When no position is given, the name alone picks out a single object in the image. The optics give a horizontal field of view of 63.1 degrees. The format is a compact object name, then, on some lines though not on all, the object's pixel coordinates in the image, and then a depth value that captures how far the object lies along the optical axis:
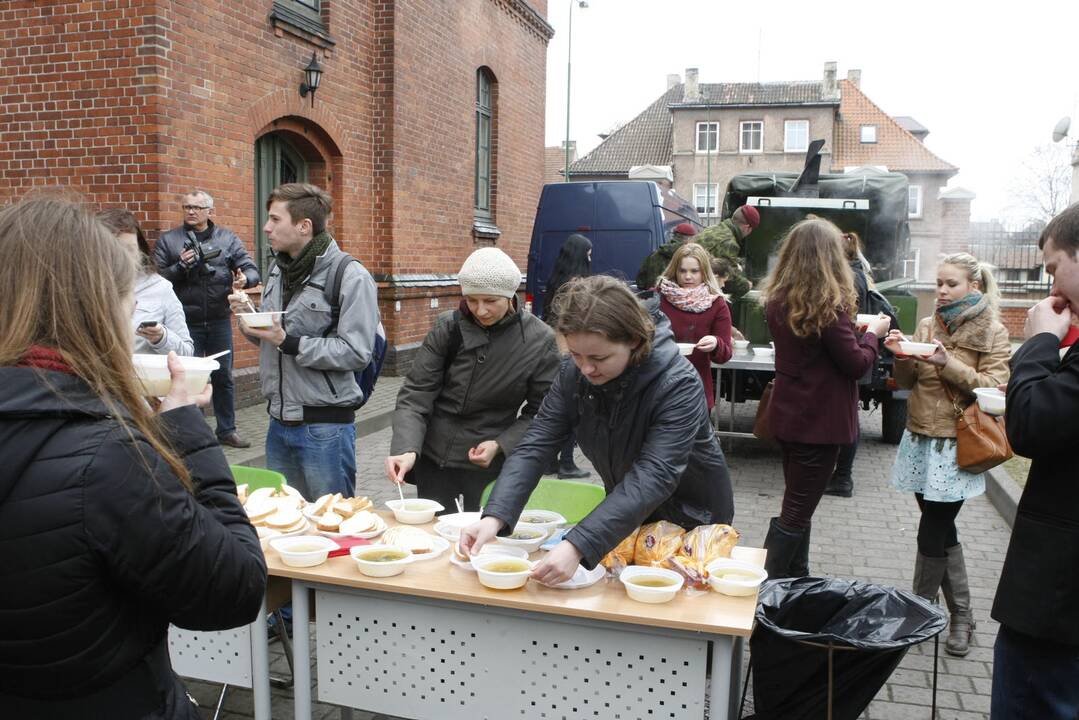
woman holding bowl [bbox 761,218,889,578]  4.36
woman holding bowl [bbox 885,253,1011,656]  4.23
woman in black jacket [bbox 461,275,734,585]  2.76
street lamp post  21.23
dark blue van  11.01
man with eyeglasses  7.46
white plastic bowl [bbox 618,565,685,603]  2.66
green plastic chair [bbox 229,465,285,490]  3.89
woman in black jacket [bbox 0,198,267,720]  1.52
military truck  9.05
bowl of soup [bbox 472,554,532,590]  2.73
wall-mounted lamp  10.18
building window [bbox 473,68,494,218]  15.54
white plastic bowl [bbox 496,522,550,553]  3.12
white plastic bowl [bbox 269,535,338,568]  2.99
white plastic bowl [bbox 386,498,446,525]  3.53
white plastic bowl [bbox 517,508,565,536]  3.43
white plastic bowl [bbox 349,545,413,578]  2.88
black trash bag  2.91
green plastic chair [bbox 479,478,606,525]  3.89
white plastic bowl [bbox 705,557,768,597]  2.75
